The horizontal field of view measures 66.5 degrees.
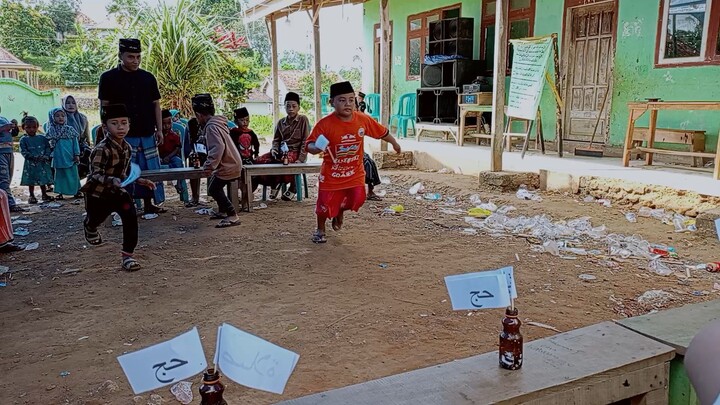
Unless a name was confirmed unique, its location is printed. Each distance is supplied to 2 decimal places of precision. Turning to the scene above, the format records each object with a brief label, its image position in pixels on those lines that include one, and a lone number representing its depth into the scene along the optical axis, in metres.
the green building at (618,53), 7.60
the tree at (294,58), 57.84
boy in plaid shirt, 4.45
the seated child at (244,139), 7.43
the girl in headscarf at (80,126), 8.11
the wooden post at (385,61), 10.55
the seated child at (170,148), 7.66
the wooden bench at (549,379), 1.75
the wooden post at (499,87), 7.93
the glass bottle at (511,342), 1.88
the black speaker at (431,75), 11.81
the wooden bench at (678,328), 2.08
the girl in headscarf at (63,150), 7.98
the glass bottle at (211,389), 1.43
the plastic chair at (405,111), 13.07
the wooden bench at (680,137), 7.44
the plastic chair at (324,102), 20.48
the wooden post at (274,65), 13.70
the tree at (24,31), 30.06
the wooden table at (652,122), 6.54
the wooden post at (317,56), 11.59
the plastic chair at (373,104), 14.34
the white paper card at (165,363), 1.45
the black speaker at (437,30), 11.81
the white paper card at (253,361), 1.43
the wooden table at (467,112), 10.05
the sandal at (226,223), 6.28
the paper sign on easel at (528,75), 8.41
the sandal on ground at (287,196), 8.07
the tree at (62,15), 38.06
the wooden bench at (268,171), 7.02
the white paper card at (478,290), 1.84
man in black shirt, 5.85
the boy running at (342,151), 5.19
